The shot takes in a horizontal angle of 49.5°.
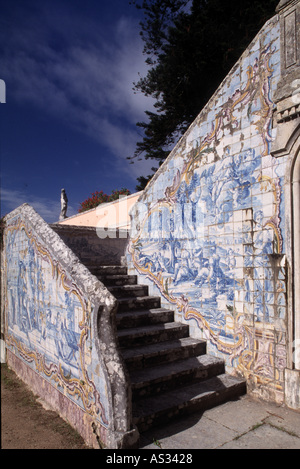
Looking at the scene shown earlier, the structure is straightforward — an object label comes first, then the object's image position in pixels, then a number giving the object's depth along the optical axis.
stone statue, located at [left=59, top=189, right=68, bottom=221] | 16.43
